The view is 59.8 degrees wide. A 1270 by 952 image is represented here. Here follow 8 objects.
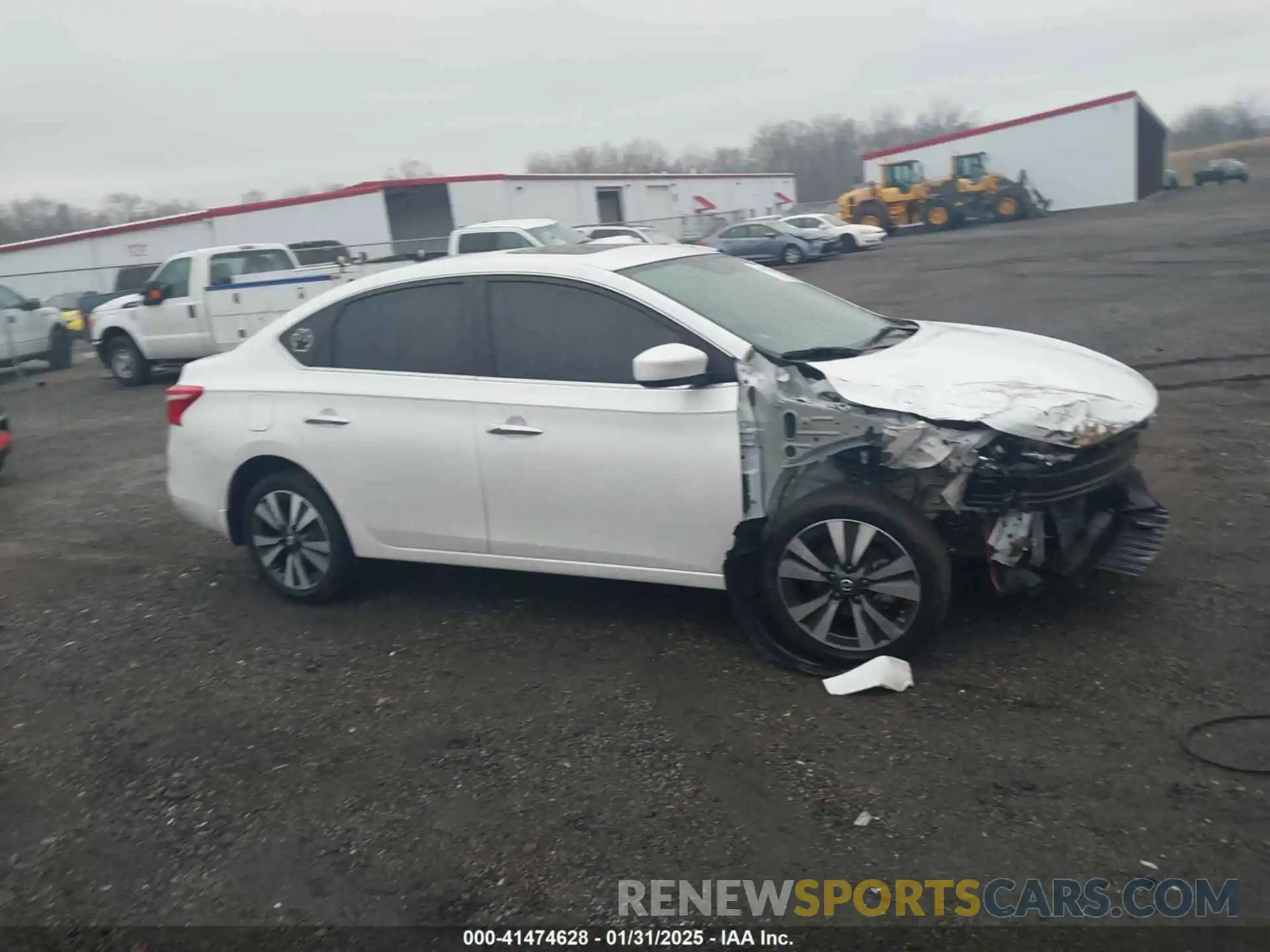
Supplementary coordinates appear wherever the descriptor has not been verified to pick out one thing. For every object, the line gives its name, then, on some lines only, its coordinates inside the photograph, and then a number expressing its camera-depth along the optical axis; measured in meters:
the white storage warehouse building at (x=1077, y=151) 42.38
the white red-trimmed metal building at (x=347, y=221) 33.81
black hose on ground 3.64
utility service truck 15.50
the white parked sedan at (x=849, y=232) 32.31
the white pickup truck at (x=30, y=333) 18.75
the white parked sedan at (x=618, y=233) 25.89
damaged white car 4.32
